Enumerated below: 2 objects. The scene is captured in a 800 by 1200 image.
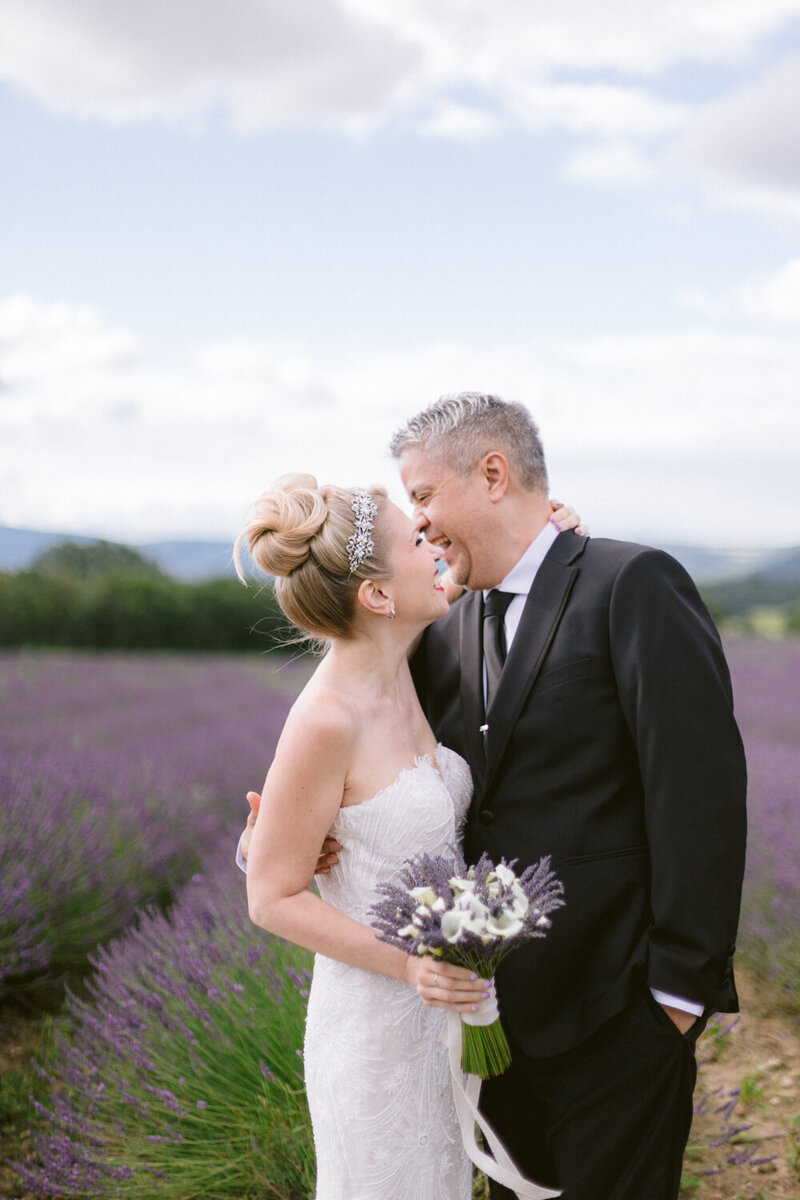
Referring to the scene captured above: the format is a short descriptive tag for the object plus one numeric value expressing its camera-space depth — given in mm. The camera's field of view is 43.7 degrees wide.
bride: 1922
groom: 1950
